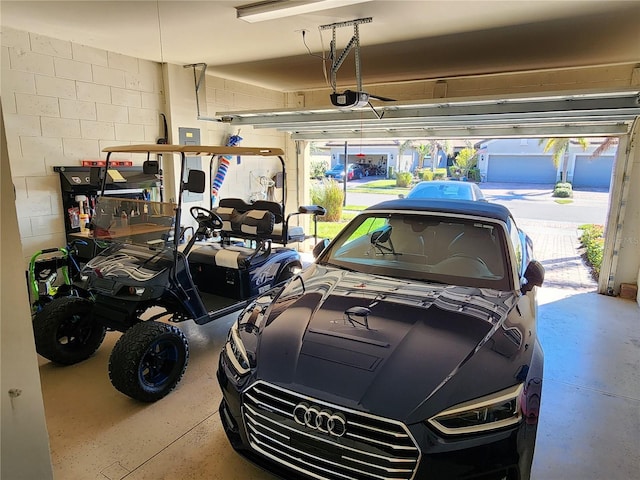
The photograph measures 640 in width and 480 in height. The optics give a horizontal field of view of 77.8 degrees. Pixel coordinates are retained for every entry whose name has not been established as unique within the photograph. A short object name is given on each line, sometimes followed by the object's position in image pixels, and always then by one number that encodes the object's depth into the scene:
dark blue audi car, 1.71
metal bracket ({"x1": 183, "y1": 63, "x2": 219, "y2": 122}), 5.90
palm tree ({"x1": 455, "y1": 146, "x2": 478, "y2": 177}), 17.89
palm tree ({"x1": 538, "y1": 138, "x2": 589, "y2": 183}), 11.83
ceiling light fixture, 3.20
